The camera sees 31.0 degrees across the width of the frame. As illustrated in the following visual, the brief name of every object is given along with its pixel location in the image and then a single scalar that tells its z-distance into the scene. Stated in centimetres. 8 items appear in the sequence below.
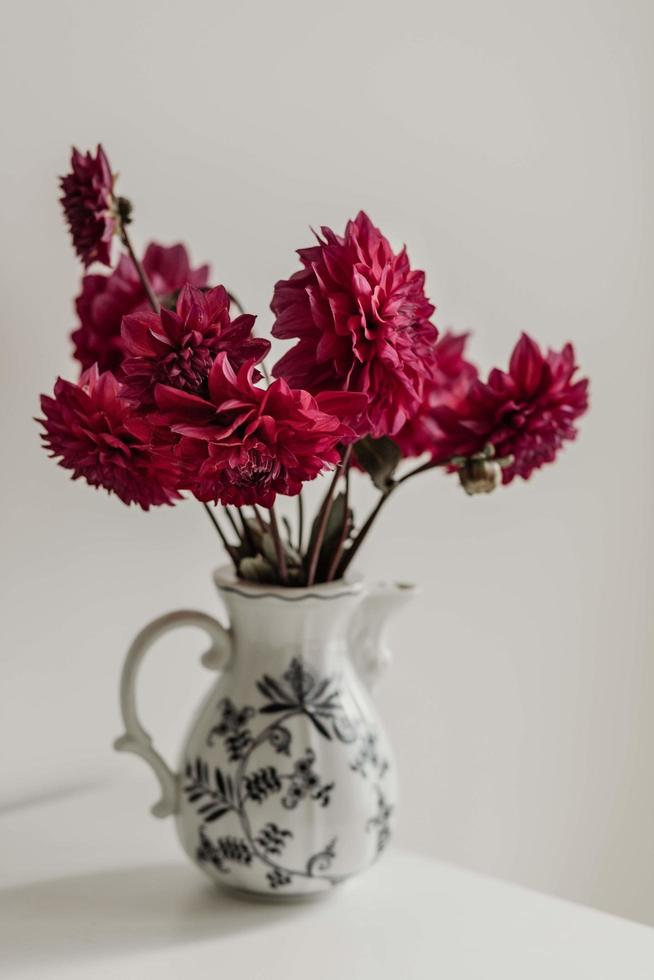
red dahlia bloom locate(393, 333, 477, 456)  86
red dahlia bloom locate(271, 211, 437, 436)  66
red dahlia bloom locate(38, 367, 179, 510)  70
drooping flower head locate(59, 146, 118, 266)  77
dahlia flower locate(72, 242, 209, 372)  86
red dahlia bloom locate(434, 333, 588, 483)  81
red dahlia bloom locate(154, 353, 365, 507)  61
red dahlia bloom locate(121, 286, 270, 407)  63
